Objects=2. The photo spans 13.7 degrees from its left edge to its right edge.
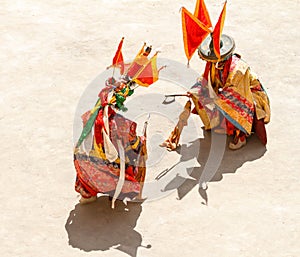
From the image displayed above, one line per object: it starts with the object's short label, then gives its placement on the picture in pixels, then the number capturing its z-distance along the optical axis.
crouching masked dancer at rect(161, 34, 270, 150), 16.44
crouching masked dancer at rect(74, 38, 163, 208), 14.75
